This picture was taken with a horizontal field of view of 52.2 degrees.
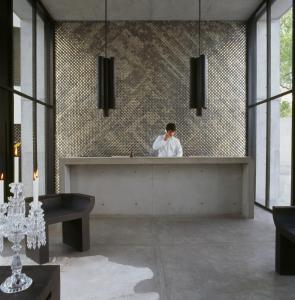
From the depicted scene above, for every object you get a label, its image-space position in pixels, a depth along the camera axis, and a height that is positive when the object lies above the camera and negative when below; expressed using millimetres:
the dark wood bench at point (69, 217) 3290 -811
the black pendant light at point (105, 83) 4500 +938
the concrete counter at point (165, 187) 5277 -732
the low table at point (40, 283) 1590 -792
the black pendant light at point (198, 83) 4471 +941
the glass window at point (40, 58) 6367 +1897
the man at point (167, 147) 6191 -31
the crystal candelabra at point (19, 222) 1565 -401
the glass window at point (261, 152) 6419 -139
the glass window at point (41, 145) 6359 +9
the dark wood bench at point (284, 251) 2945 -1038
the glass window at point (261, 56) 6500 +1967
